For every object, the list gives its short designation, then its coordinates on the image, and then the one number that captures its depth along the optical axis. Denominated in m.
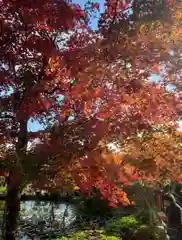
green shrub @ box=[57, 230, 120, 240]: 4.92
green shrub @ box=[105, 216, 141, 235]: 5.61
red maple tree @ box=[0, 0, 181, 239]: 2.81
